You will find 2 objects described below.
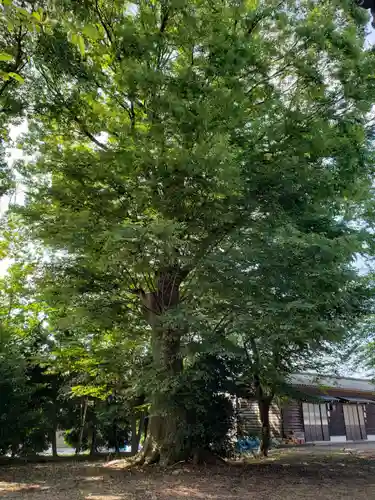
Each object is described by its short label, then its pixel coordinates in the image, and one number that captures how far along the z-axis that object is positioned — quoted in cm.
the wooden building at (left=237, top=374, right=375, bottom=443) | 1833
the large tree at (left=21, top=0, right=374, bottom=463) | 659
